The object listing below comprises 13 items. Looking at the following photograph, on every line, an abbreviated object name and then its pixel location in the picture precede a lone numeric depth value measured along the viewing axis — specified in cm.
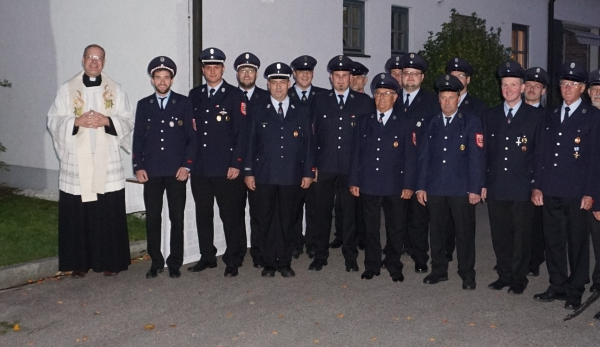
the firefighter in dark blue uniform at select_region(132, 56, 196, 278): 806
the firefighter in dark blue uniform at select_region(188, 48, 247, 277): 827
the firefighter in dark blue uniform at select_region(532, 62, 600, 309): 704
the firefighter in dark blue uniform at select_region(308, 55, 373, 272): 844
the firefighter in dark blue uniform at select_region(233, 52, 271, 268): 845
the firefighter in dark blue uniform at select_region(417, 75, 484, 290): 767
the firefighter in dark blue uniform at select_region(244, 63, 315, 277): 815
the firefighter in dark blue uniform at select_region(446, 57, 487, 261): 862
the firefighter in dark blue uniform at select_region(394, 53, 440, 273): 852
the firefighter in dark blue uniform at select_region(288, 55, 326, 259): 879
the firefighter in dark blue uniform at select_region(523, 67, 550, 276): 800
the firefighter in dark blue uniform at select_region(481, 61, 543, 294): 751
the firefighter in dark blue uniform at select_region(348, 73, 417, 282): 796
